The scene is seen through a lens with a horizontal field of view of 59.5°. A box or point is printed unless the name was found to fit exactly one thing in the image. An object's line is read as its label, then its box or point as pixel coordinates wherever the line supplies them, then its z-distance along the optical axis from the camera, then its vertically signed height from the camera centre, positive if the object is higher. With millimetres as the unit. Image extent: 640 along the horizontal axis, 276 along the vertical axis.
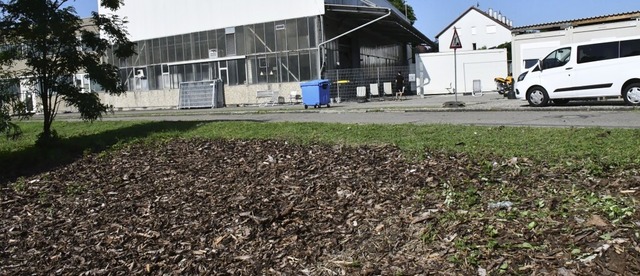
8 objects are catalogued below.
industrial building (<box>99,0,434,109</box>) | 32500 +3419
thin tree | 10844 +1061
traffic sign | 19969 +1619
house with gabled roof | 89919 +9246
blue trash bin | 24359 +46
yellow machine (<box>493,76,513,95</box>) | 24794 +56
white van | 15742 +264
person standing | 34188 +460
